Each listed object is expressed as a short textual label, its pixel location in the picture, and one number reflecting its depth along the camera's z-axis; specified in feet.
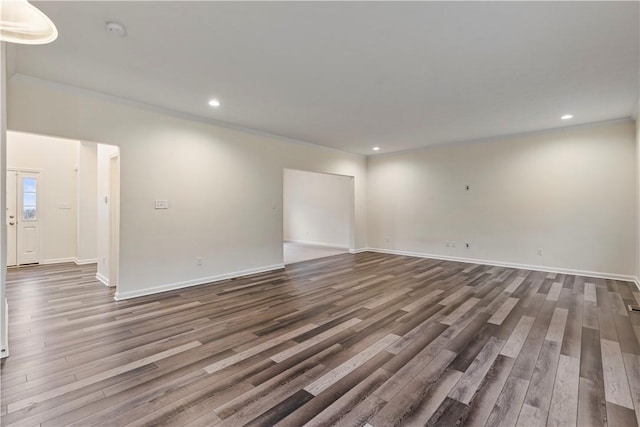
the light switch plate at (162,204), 14.06
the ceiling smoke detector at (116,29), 7.58
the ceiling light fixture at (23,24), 4.64
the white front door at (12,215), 19.72
